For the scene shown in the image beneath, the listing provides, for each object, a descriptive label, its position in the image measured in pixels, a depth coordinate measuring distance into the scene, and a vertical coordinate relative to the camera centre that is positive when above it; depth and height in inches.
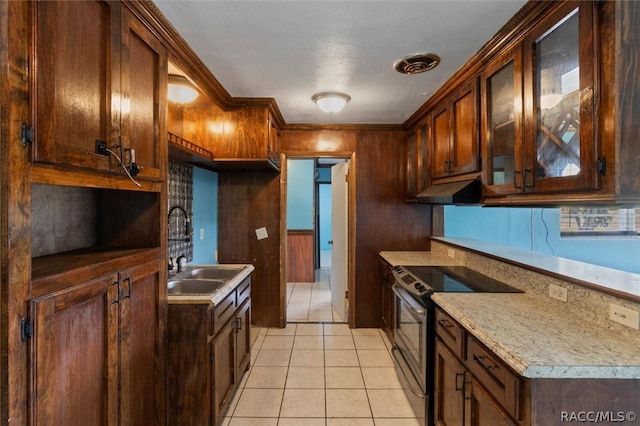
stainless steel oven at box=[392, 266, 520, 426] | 72.0 -28.5
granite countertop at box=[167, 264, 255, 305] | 66.7 -19.3
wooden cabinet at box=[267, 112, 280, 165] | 109.8 +30.2
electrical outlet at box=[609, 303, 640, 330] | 45.8 -16.7
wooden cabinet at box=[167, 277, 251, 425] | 66.8 -34.5
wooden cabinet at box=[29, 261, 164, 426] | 35.7 -20.8
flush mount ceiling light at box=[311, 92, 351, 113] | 97.3 +38.5
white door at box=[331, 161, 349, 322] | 144.8 -12.1
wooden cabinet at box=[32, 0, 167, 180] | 35.0 +19.0
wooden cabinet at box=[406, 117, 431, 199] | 112.3 +23.2
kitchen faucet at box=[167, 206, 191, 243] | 84.7 -3.3
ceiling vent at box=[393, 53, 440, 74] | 74.6 +39.8
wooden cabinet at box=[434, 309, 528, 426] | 43.5 -29.8
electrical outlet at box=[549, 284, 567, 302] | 59.9 -16.6
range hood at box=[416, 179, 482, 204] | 78.3 +5.8
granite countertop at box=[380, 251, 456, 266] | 109.6 -18.0
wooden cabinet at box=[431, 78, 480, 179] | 79.3 +24.6
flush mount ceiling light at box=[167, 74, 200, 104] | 81.5 +37.4
